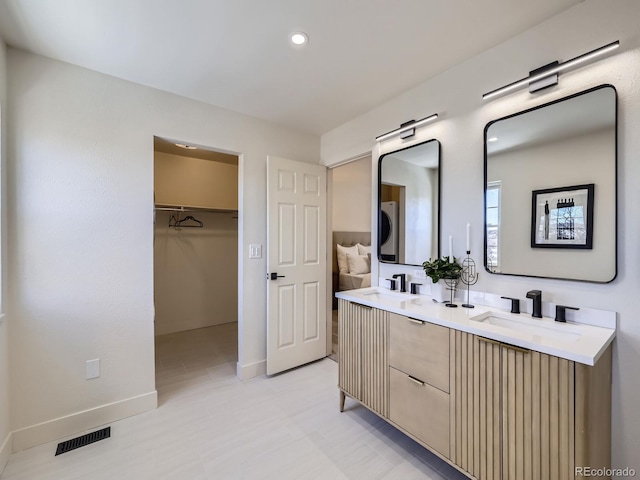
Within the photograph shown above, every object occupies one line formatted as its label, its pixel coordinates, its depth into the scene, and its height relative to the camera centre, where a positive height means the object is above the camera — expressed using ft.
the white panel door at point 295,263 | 8.93 -0.89
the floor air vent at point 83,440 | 5.81 -4.40
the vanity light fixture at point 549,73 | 4.46 +2.94
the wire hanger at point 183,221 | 13.10 +0.74
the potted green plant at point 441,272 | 6.20 -0.78
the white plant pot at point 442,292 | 6.34 -1.25
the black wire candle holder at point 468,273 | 6.11 -0.78
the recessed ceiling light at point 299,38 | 5.35 +3.88
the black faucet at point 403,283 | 7.50 -1.23
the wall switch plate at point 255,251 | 8.95 -0.45
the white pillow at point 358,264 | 15.34 -1.51
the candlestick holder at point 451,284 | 6.17 -1.06
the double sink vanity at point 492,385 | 3.62 -2.34
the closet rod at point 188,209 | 11.85 +1.23
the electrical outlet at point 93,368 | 6.49 -3.07
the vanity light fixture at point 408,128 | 6.88 +2.88
